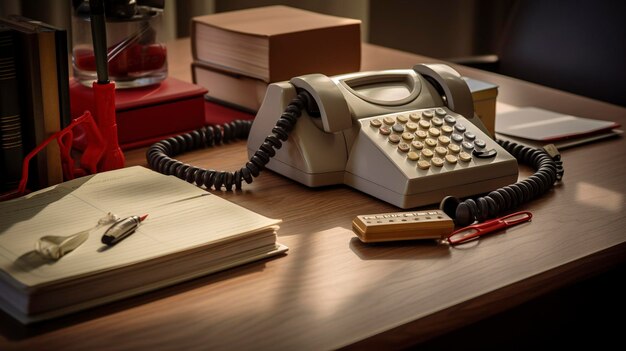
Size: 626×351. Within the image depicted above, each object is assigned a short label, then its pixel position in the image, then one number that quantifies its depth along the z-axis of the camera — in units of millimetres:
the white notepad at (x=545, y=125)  1532
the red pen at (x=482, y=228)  1254
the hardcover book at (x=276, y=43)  1576
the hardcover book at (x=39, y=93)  1317
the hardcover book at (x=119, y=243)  1110
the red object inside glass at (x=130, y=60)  1513
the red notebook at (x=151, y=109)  1479
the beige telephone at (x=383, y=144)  1322
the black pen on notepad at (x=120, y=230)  1164
